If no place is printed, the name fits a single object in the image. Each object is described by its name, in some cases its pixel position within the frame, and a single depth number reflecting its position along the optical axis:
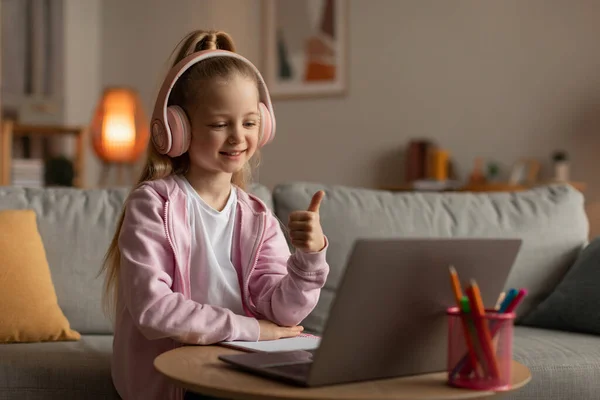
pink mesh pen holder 2.12
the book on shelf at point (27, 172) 6.81
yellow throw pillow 3.10
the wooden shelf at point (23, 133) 6.88
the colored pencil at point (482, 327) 2.11
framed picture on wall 7.68
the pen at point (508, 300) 2.15
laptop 2.11
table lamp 7.00
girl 2.43
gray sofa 2.91
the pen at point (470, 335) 2.13
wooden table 2.08
